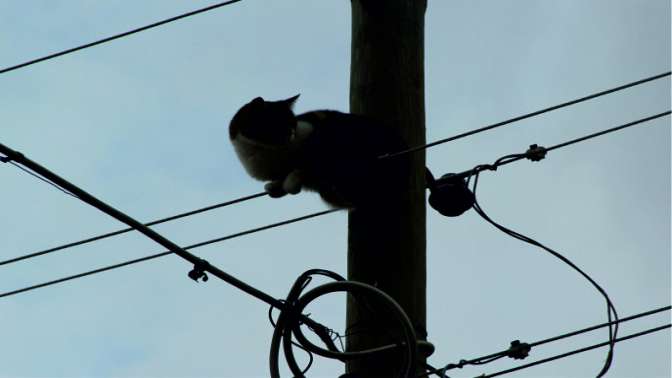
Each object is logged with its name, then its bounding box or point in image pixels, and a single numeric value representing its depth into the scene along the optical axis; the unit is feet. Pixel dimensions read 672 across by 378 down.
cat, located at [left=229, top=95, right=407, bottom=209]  30.14
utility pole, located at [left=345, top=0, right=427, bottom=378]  27.48
